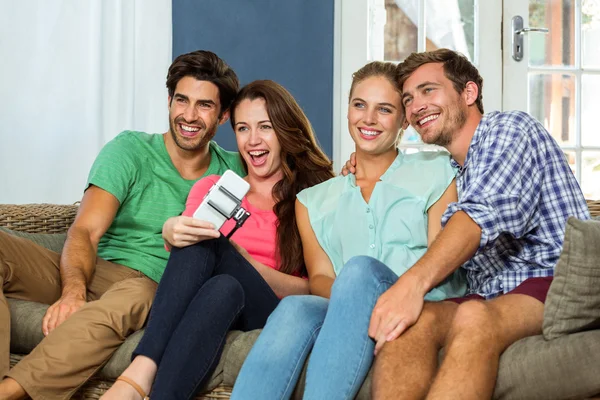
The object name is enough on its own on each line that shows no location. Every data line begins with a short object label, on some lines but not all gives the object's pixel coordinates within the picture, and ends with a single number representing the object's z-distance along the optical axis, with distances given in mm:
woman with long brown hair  3324
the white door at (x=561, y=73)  4883
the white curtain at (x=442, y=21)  4865
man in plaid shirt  3122
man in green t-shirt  3461
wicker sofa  3091
